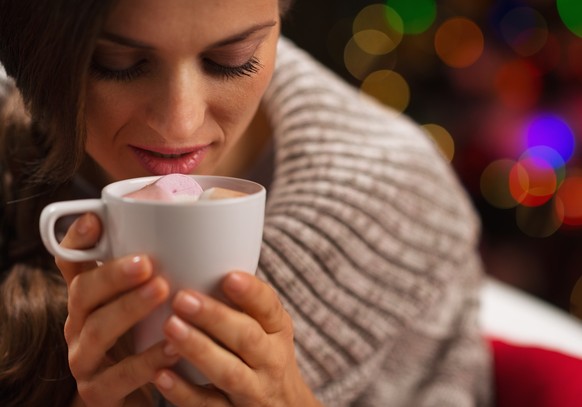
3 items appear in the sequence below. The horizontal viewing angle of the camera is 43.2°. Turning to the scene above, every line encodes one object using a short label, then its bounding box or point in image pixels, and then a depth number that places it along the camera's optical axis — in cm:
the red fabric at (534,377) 79
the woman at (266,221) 48
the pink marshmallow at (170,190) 48
